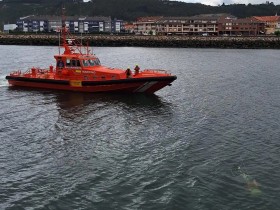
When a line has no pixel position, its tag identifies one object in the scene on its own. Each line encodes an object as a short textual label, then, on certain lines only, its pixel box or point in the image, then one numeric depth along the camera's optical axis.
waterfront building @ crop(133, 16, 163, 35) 183.12
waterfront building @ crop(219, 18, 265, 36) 172.50
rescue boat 34.66
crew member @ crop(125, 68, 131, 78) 34.81
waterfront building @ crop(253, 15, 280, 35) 186.88
